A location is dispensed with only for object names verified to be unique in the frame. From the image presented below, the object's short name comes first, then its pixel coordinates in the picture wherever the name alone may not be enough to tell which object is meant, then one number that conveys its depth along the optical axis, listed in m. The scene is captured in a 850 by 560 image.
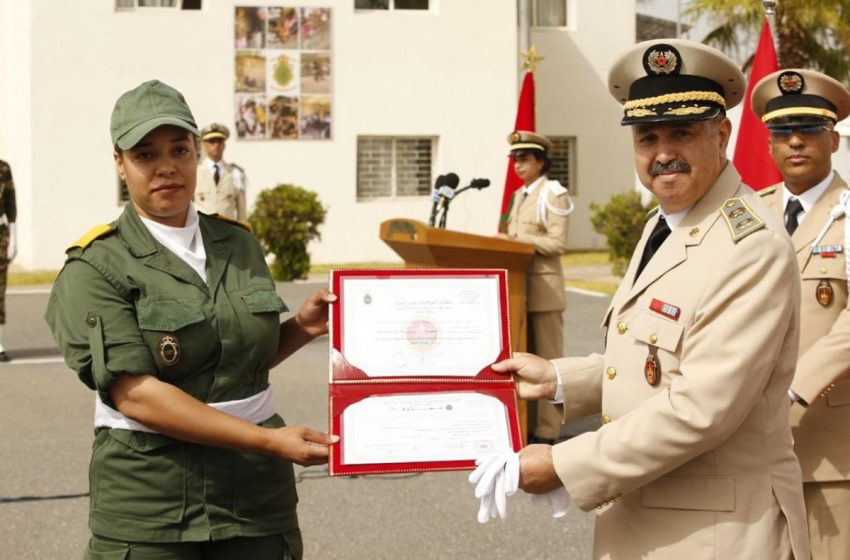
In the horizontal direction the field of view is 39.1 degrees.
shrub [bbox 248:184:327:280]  19.45
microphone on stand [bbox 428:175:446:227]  8.22
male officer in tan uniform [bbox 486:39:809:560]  2.80
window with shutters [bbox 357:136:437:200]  24.41
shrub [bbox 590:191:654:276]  19.34
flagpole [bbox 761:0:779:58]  6.44
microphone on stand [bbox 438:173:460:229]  8.32
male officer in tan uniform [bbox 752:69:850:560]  4.24
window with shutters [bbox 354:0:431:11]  24.30
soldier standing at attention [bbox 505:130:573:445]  8.32
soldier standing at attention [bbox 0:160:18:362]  11.66
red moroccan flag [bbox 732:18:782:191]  6.66
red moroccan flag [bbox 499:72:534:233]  10.89
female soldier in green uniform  3.15
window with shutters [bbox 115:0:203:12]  23.06
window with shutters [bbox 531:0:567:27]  27.98
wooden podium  6.94
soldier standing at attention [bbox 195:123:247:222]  14.30
